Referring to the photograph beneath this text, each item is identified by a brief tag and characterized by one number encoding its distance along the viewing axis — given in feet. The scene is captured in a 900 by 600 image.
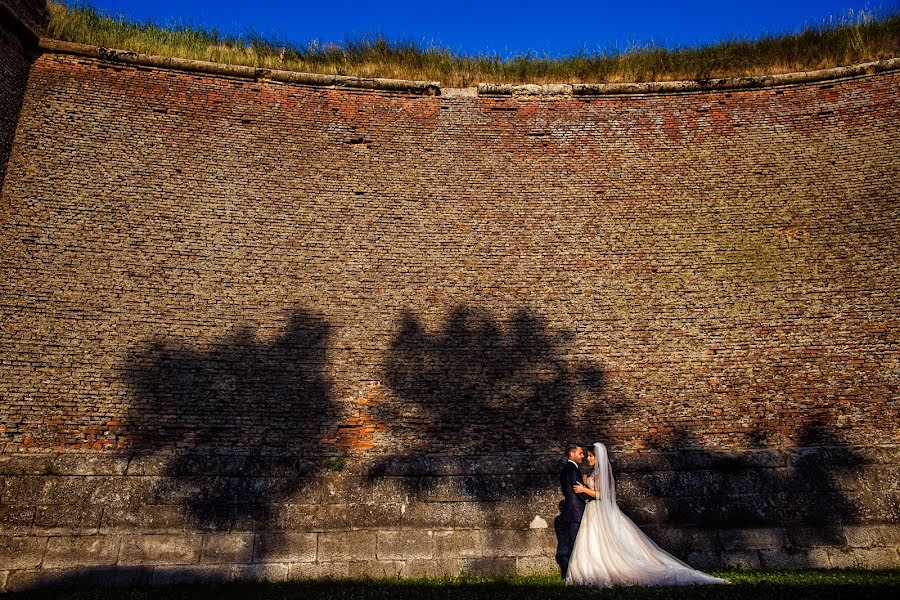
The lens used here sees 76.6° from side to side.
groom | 20.47
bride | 18.65
